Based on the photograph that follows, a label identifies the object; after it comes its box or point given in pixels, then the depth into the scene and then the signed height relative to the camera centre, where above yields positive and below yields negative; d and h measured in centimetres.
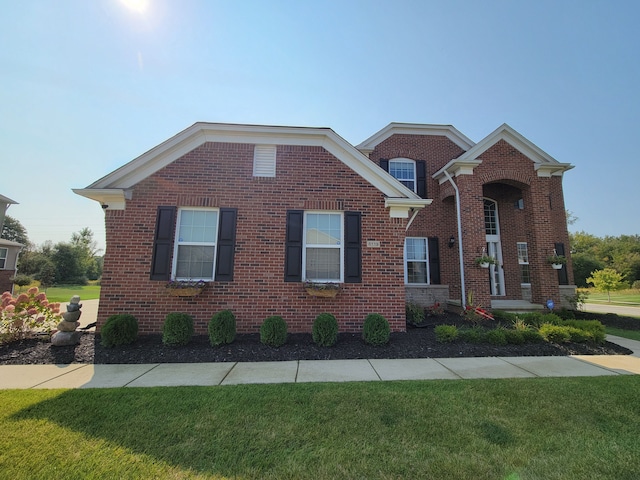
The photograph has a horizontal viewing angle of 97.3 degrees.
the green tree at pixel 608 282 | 1661 -6
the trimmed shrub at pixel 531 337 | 618 -125
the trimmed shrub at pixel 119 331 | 547 -114
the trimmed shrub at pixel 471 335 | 615 -125
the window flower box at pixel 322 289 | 633 -29
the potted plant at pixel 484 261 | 949 +59
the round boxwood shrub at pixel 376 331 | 577 -111
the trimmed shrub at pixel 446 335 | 606 -122
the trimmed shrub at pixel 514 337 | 605 -125
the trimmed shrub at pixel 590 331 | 623 -113
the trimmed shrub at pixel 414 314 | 850 -115
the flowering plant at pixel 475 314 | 827 -105
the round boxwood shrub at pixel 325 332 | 566 -112
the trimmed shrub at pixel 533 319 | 740 -106
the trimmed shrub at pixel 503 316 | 805 -110
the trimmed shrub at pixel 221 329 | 558 -109
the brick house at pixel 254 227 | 643 +113
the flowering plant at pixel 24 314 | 574 -92
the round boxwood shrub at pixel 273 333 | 561 -116
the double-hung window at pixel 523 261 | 1223 +79
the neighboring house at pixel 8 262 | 1927 +58
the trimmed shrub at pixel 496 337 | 598 -125
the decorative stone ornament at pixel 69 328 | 550 -112
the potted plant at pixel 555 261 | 987 +66
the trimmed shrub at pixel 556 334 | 617 -119
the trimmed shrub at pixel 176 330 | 559 -112
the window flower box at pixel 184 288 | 608 -31
